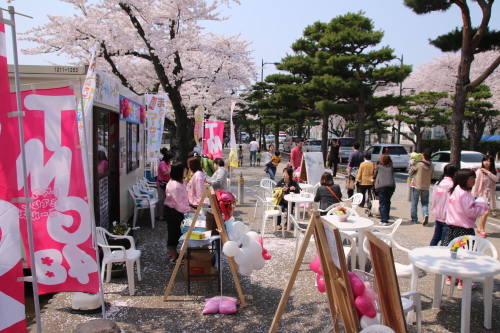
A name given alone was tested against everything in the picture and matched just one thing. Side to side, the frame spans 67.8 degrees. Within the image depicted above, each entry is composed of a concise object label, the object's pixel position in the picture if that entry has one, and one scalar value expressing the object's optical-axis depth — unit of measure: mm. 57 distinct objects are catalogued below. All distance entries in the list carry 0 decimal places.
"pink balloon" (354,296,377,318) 2779
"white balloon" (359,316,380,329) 2752
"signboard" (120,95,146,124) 7071
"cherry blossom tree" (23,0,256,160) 12195
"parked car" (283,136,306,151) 33662
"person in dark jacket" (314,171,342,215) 6492
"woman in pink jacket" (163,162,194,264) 5125
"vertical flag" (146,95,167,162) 10805
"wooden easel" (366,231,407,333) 2568
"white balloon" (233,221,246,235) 4258
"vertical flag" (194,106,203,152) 14891
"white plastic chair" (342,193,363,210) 6853
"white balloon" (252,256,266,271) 4195
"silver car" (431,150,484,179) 14216
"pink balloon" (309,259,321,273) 3221
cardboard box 4633
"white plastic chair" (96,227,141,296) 4457
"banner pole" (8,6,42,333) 2358
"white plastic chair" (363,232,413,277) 4180
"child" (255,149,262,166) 22125
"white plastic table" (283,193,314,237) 6933
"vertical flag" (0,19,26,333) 2299
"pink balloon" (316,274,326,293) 3086
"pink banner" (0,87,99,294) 2945
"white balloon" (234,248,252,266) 4012
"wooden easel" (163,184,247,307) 4062
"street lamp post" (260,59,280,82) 27328
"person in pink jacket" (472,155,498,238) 7020
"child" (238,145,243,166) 21055
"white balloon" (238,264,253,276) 4055
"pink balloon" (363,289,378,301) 2926
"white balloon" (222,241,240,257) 3930
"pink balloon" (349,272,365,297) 2848
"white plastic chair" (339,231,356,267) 5148
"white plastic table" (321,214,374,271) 4957
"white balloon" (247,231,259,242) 4320
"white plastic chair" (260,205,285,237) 7055
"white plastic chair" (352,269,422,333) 3287
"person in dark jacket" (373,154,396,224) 7816
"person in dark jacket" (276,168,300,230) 7461
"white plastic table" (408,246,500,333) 3535
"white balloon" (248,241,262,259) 4172
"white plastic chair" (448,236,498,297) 4167
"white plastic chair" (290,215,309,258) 5227
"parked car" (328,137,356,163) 23369
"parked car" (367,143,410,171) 18703
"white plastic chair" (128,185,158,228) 7633
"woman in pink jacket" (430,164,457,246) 4945
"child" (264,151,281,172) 13375
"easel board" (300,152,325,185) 10164
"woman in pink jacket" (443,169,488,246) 4469
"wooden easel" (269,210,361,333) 2770
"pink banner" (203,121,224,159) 11406
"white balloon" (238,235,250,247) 4184
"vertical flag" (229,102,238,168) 11688
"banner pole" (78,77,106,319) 3152
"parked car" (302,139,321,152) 27378
